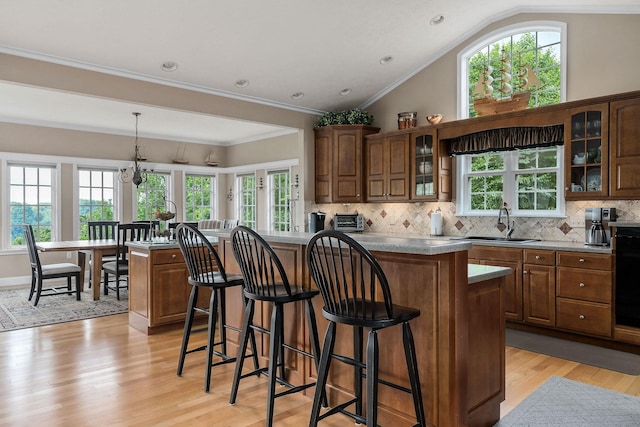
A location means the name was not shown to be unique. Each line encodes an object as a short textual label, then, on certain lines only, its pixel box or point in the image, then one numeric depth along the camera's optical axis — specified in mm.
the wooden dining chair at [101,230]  6931
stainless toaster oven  6289
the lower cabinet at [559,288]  3676
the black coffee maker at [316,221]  5926
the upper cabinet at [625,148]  3768
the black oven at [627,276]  3475
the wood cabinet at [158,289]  4324
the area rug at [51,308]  4819
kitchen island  2125
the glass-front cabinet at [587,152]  3953
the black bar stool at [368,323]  1976
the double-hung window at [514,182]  4734
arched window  4684
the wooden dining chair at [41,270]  5688
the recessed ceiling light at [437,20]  4757
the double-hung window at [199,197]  9203
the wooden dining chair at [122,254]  5951
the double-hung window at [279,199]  8156
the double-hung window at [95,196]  7754
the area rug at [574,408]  2617
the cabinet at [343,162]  6082
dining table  5566
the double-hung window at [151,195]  8430
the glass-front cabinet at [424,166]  5297
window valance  4414
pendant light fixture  8078
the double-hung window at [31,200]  7117
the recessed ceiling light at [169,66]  4679
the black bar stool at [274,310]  2510
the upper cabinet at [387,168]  5617
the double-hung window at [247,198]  9039
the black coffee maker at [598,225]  3957
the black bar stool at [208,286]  3066
